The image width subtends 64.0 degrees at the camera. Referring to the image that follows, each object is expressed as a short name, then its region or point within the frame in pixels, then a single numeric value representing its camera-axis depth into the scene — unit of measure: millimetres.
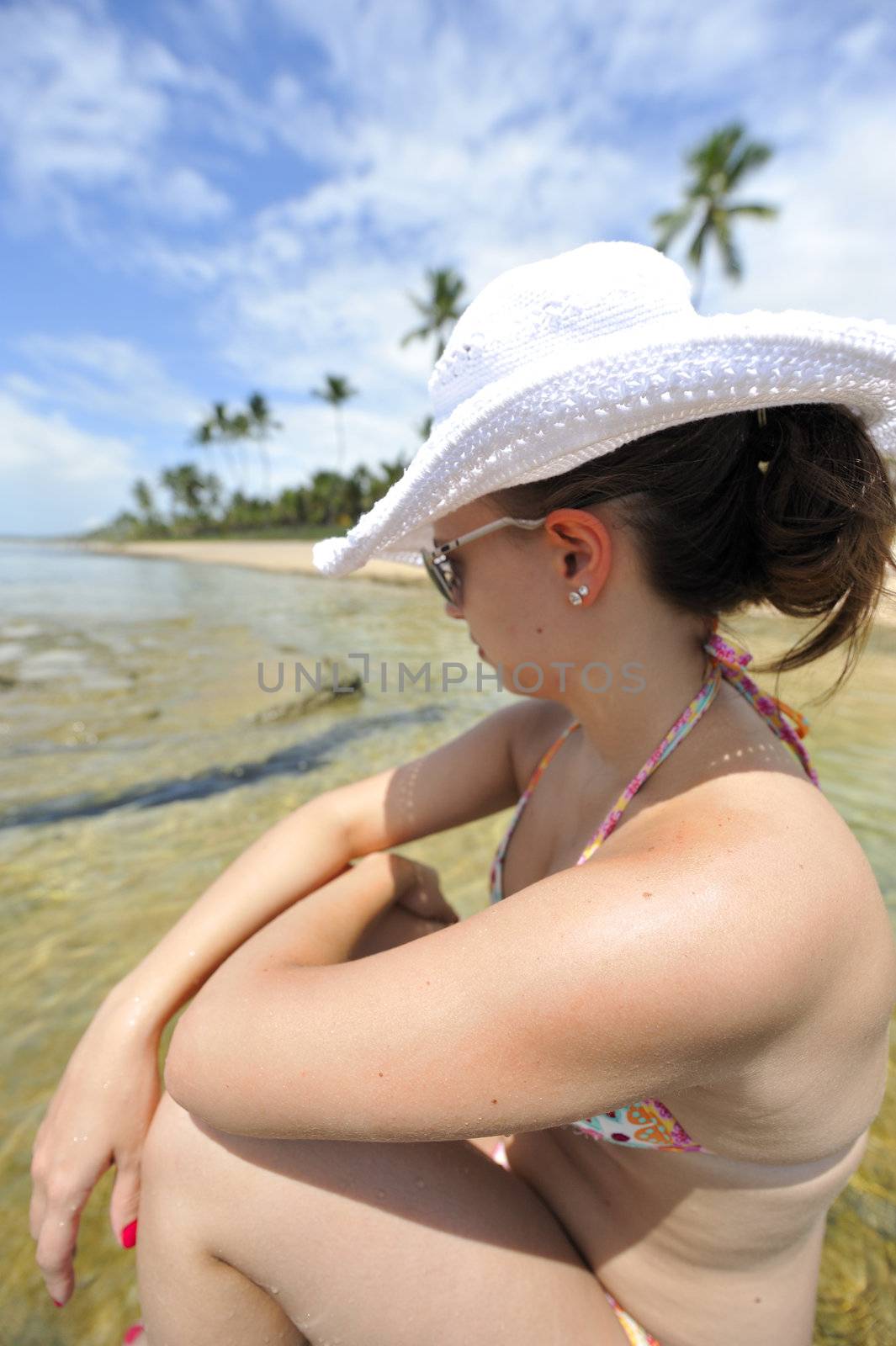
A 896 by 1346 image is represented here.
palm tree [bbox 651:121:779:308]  25031
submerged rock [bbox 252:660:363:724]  5154
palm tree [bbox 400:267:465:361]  37438
